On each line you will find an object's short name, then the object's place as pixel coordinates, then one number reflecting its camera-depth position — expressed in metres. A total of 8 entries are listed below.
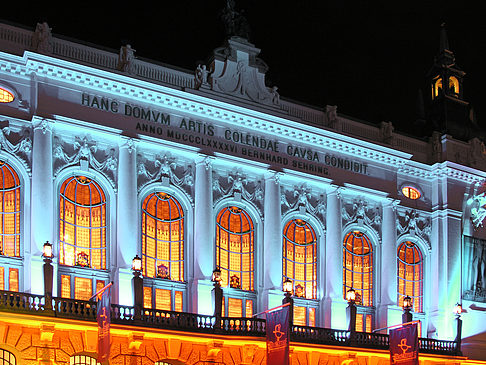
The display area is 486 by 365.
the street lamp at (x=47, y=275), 29.45
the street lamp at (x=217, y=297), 33.11
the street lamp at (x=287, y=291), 33.09
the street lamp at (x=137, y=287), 31.28
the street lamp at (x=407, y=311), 37.56
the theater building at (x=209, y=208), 32.31
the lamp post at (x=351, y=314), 35.93
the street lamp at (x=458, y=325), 39.26
